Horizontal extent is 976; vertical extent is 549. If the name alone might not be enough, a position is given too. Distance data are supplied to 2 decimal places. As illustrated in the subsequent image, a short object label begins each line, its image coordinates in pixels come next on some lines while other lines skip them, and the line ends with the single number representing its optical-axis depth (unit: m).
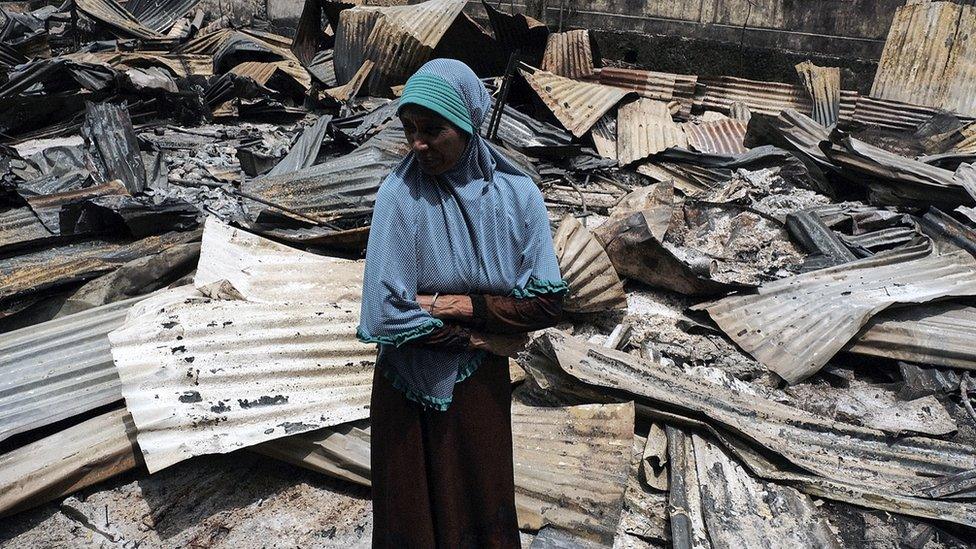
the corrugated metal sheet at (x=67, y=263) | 3.81
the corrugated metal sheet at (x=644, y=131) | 7.40
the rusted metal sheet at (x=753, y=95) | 9.06
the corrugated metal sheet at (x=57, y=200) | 4.49
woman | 1.74
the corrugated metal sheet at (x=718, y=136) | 7.75
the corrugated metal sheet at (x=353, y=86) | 8.88
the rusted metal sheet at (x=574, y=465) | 2.95
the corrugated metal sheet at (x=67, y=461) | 2.80
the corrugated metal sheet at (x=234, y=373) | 2.84
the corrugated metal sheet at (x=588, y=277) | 4.44
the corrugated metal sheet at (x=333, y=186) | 4.82
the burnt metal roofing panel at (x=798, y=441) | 3.18
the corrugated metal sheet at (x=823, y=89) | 8.55
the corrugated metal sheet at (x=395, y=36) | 8.84
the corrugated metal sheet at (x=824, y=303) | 4.20
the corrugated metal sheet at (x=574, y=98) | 7.59
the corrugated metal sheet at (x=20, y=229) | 4.24
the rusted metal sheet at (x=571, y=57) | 8.87
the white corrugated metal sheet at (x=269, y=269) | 3.71
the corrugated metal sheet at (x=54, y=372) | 3.07
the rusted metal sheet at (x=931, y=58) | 8.04
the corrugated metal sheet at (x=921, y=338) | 4.20
